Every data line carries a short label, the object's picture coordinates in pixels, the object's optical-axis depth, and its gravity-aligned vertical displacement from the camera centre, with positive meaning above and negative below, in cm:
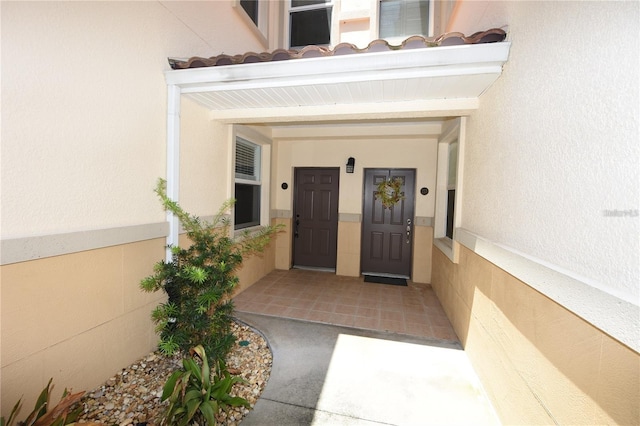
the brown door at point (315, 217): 554 -36
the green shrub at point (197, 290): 221 -82
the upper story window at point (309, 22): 516 +363
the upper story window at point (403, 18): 468 +340
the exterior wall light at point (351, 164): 514 +75
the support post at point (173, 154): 264 +44
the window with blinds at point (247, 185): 439 +25
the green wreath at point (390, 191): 516 +23
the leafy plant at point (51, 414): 136 -120
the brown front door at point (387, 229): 517 -54
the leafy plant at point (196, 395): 157 -128
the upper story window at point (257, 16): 416 +320
